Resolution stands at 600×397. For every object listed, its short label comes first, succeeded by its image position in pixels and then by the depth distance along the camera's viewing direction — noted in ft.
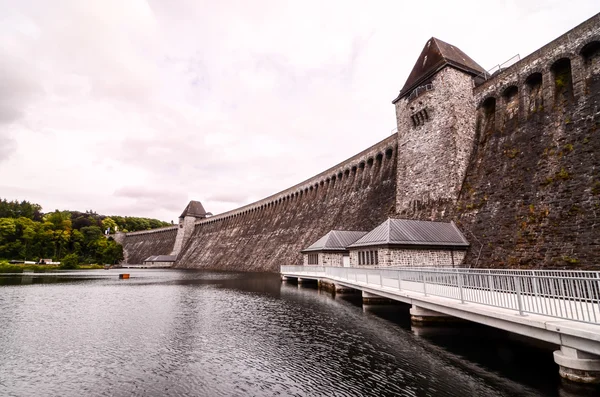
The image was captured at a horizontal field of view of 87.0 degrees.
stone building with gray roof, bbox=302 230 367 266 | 99.48
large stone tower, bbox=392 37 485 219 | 90.33
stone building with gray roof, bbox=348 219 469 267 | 71.15
